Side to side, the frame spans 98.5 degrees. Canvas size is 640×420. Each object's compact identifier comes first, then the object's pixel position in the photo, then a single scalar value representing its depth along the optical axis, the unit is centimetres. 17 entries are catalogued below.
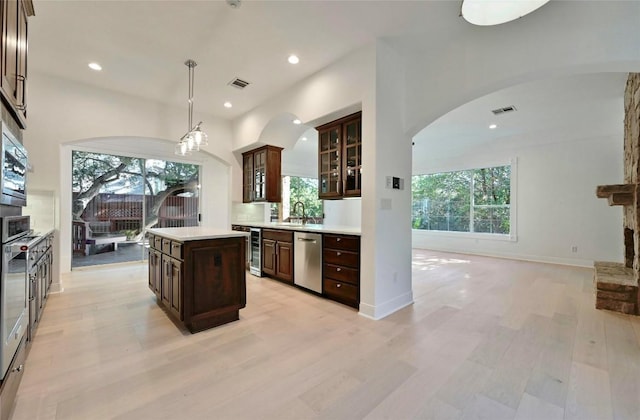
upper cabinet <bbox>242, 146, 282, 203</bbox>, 511
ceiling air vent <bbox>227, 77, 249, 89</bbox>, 396
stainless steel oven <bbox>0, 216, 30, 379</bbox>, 139
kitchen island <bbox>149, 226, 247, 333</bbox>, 252
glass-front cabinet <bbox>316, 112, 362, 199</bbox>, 349
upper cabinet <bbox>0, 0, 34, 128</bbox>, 158
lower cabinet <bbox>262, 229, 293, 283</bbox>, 409
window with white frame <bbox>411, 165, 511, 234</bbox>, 662
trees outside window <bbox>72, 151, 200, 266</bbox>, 539
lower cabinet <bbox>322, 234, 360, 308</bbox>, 317
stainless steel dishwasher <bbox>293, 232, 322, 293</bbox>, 359
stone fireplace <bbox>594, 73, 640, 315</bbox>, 307
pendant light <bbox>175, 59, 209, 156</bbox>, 333
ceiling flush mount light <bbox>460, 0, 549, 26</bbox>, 192
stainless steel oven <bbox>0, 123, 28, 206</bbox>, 143
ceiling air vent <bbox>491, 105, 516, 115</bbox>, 471
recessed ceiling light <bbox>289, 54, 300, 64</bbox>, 332
